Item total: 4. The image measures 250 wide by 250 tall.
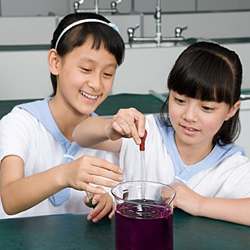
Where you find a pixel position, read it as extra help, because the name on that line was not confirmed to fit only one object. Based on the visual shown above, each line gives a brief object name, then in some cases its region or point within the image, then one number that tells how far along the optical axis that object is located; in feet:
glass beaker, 2.76
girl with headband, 4.34
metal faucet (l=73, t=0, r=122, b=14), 10.49
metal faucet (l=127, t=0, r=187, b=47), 9.32
